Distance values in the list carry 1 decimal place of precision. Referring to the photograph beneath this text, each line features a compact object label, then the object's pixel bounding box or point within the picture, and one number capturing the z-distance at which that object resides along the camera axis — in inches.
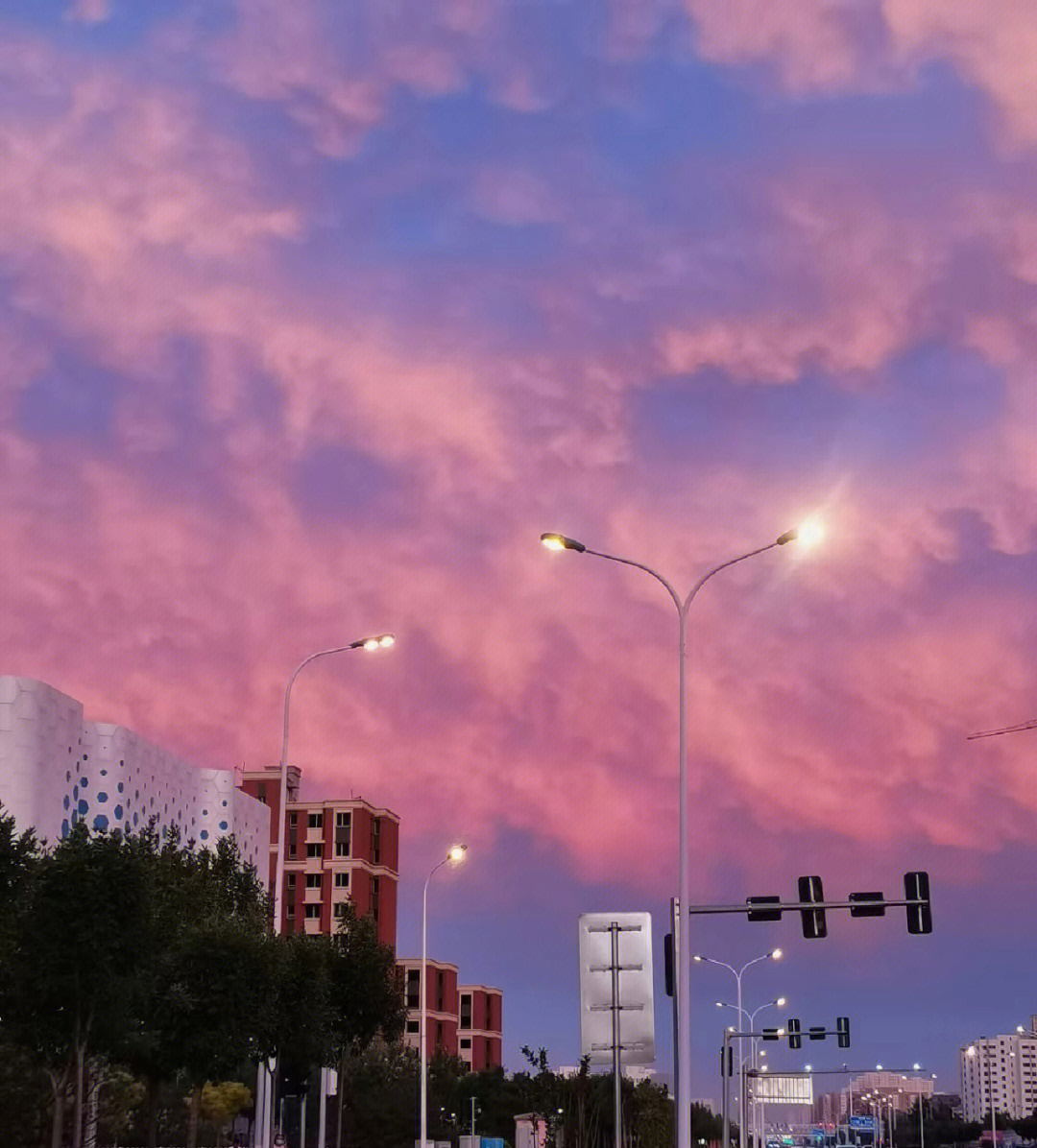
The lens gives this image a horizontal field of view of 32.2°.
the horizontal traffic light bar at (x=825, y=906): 1348.4
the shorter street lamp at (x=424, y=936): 2335.1
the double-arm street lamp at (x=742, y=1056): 3200.1
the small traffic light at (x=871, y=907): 1355.8
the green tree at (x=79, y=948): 1583.4
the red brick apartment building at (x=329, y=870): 7701.8
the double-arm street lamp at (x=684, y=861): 1087.6
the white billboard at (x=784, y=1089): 4463.6
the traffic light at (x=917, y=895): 1360.7
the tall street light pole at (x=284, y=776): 1679.4
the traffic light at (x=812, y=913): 1354.6
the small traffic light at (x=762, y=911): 1344.7
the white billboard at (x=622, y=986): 932.6
